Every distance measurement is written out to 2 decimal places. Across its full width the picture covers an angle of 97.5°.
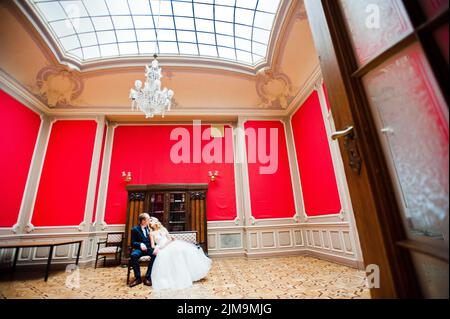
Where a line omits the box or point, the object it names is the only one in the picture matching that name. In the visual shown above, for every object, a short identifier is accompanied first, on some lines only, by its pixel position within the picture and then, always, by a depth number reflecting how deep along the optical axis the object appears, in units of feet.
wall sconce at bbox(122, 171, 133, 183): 19.67
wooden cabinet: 17.60
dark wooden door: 2.59
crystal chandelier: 13.21
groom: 11.14
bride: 10.44
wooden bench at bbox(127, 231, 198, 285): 15.53
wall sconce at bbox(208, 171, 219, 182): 20.26
